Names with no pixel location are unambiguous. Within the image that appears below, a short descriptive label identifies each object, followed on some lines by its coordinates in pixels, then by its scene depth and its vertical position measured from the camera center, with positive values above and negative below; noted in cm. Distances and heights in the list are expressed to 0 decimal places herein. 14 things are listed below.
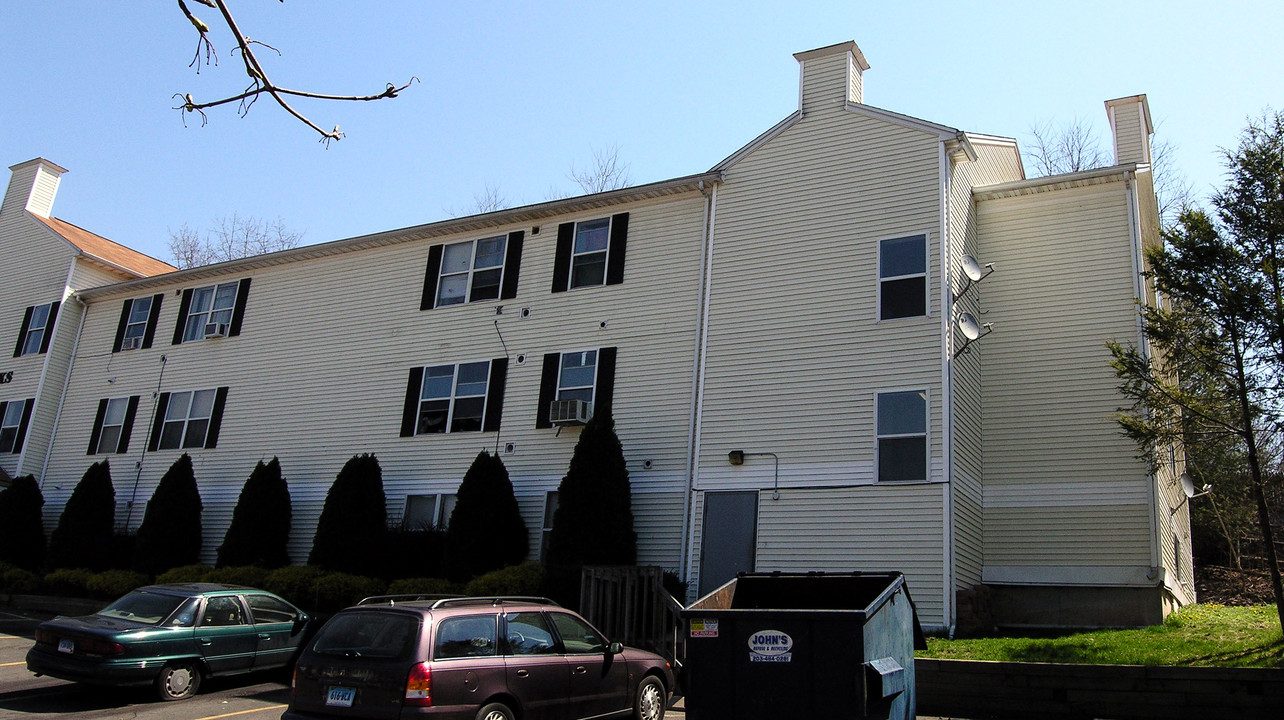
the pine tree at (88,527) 2222 +47
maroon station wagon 822 -74
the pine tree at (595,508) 1655 +134
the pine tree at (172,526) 2125 +61
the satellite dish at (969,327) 1605 +463
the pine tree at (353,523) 1889 +87
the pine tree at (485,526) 1762 +97
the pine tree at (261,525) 2017 +76
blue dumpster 773 -43
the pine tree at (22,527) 2366 +36
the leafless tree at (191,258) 4506 +1315
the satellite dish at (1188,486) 1850 +276
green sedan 1143 -100
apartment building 1588 +414
